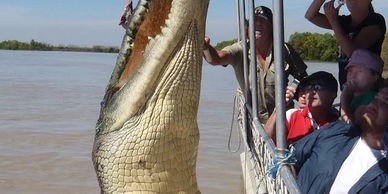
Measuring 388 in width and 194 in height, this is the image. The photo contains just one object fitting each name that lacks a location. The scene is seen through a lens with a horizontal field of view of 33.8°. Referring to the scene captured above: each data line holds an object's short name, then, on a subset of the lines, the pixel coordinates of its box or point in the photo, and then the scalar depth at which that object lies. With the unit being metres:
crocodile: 2.32
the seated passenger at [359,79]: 3.21
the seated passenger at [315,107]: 4.14
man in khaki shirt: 5.24
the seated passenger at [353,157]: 2.91
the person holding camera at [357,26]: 3.82
